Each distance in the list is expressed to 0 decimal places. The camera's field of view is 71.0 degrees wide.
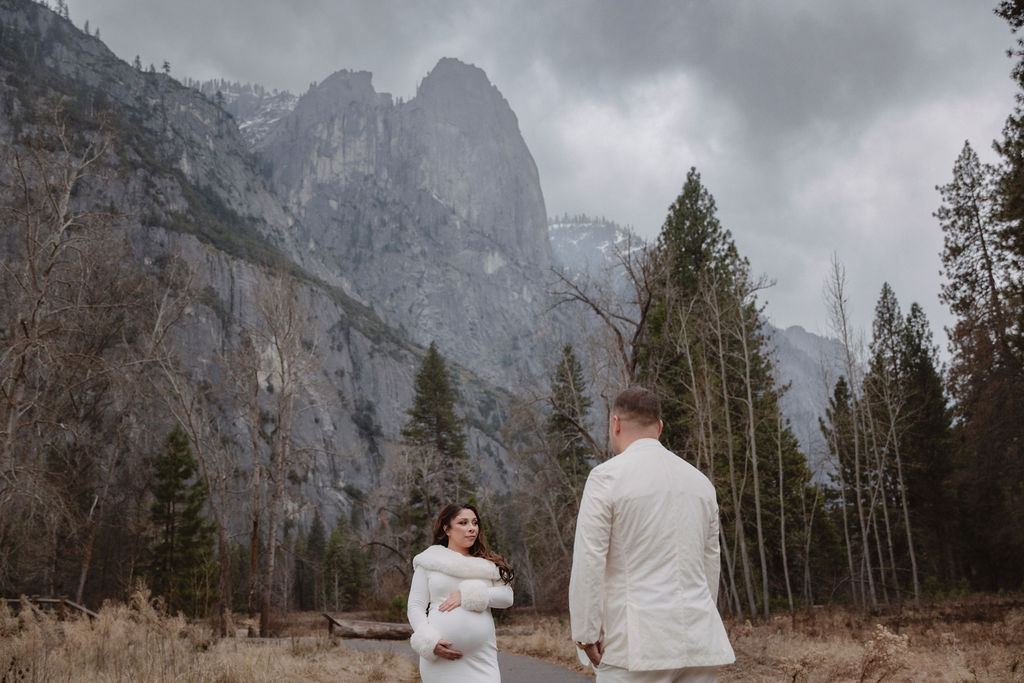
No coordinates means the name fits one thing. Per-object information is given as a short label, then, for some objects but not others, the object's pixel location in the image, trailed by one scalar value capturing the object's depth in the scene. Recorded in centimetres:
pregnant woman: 401
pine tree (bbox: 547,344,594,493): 2752
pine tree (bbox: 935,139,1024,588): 2191
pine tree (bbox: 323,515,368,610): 5962
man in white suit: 280
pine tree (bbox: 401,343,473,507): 4047
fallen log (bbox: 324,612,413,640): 1709
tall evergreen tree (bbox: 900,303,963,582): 3312
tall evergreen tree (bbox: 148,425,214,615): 3866
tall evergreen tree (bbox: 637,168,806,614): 2288
